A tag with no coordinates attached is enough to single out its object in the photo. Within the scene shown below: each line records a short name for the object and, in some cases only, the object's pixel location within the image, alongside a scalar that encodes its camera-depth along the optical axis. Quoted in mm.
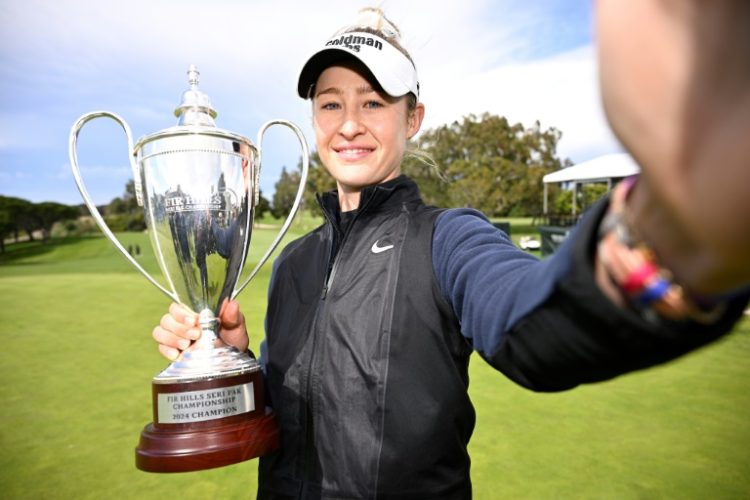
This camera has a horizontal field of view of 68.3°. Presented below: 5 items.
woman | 358
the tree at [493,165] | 22828
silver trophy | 1185
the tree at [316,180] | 20797
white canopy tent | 11609
